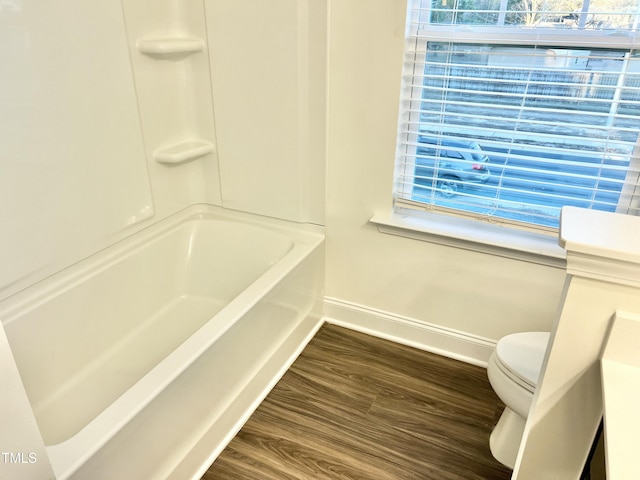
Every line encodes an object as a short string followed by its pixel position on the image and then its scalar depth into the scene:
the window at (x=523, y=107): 1.57
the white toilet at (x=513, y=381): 1.48
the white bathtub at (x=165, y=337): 1.31
